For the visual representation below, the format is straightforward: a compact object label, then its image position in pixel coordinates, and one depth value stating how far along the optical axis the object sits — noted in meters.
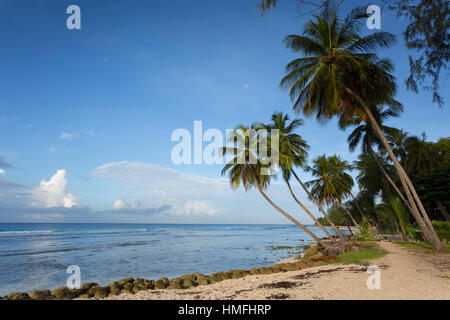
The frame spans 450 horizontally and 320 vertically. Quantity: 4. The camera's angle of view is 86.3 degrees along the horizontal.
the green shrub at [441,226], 16.72
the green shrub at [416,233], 18.21
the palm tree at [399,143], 25.20
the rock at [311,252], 17.49
